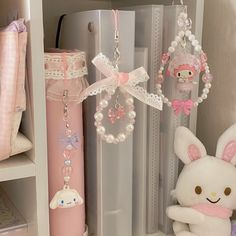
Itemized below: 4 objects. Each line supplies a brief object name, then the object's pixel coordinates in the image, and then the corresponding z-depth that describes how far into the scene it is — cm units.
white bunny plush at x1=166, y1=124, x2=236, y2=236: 77
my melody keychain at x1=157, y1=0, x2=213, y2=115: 75
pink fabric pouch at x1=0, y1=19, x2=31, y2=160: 61
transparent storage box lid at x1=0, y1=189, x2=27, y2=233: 74
